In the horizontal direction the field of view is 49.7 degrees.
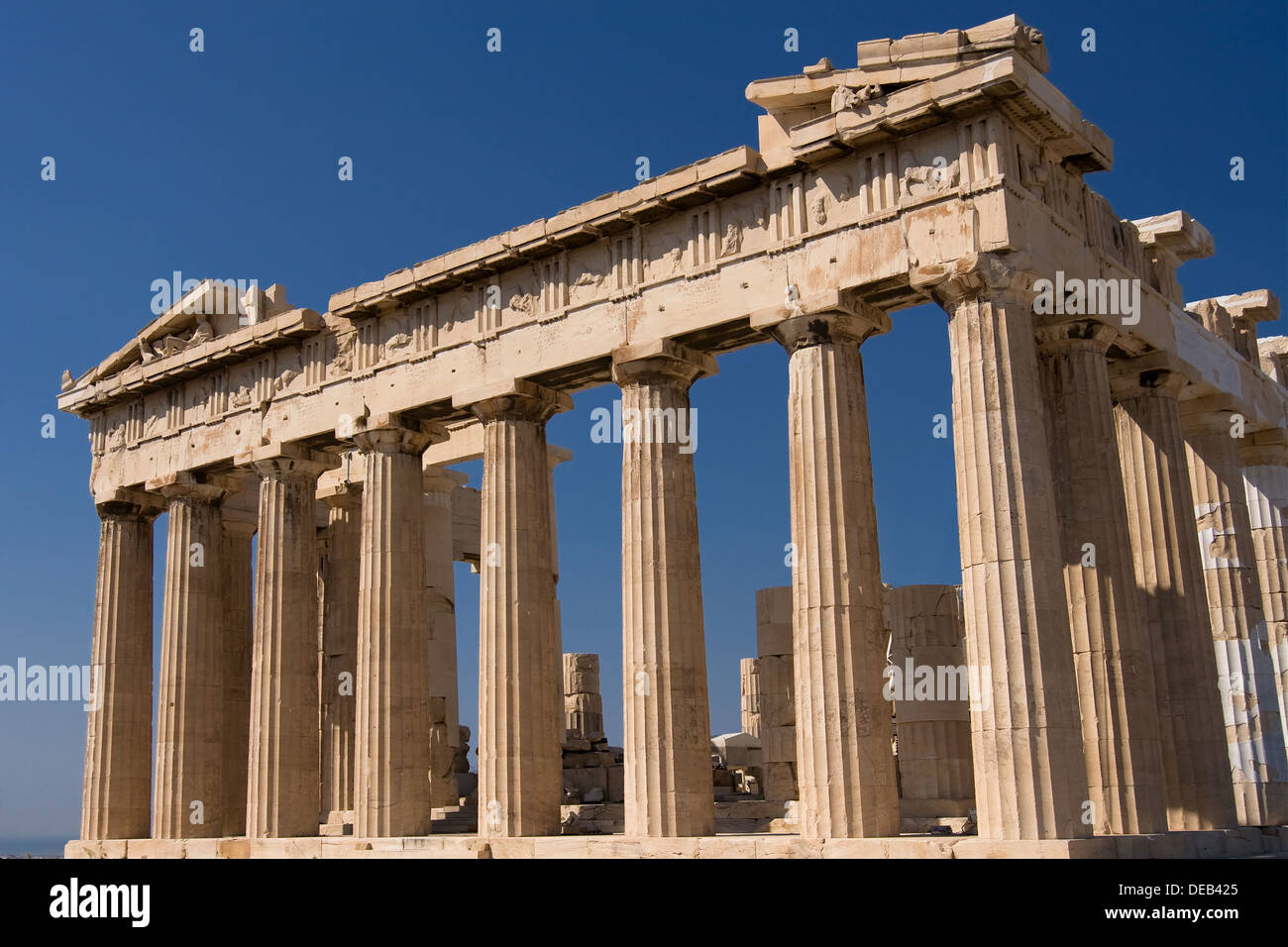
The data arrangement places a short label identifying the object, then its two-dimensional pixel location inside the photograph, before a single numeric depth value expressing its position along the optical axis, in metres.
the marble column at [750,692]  43.06
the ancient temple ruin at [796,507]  21.34
